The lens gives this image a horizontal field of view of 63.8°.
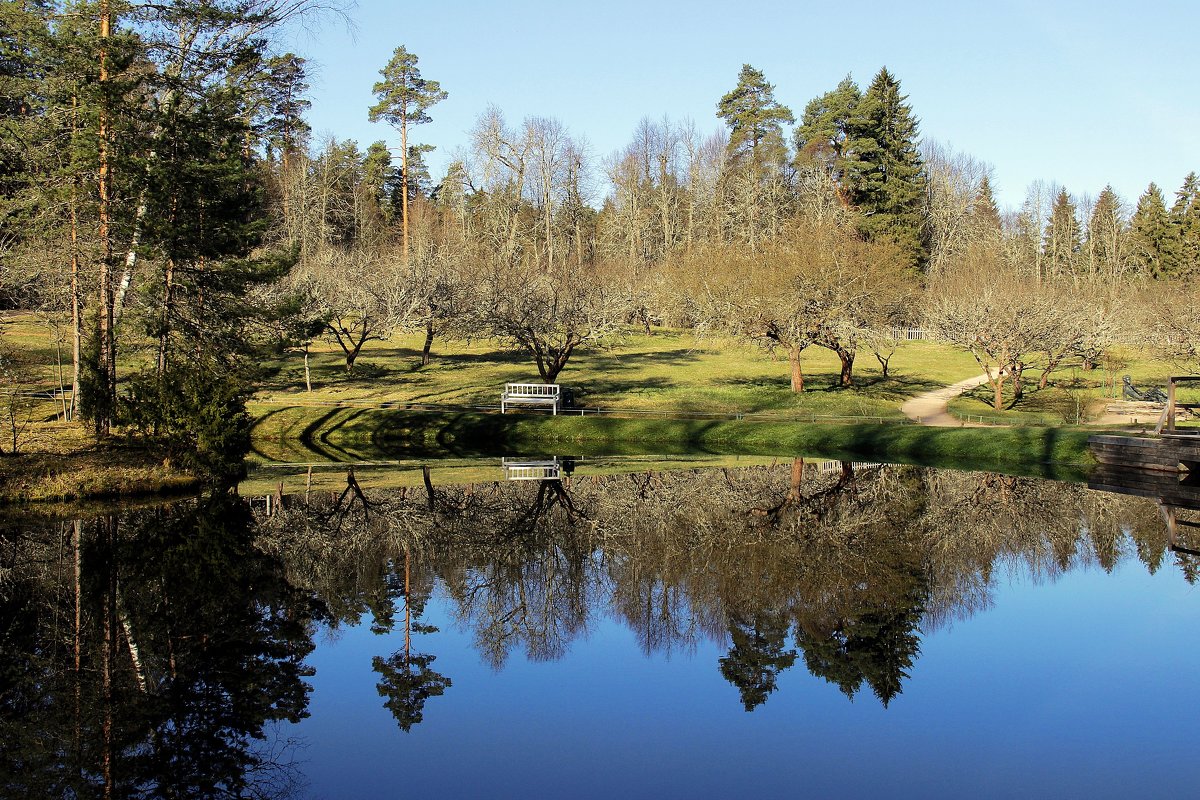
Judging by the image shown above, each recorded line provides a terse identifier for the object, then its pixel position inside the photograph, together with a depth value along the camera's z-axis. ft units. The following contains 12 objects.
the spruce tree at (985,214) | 294.25
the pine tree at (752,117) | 305.94
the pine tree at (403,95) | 233.55
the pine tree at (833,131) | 291.17
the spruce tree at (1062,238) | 289.74
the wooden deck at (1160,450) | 84.94
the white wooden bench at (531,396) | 130.93
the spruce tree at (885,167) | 274.57
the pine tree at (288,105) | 195.83
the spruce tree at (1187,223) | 269.03
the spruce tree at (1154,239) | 283.59
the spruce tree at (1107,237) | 284.20
